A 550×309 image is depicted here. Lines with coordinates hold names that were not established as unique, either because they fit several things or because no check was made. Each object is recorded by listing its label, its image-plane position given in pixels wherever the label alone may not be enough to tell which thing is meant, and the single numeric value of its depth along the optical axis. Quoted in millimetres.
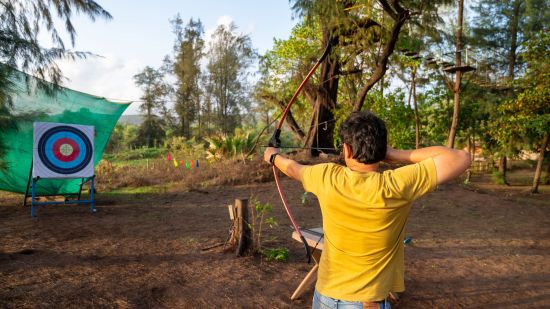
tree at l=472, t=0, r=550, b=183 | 15086
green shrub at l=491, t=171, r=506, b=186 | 13477
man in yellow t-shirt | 1196
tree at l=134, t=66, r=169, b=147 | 23844
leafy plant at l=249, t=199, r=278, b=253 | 3758
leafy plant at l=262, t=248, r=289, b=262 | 3662
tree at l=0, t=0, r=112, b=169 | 5441
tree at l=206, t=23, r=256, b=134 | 23922
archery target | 6078
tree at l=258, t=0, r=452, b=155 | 8961
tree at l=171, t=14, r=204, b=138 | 24078
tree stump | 3736
